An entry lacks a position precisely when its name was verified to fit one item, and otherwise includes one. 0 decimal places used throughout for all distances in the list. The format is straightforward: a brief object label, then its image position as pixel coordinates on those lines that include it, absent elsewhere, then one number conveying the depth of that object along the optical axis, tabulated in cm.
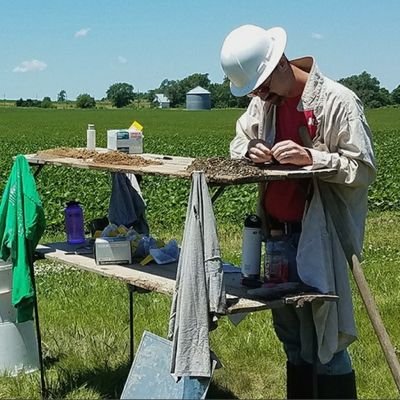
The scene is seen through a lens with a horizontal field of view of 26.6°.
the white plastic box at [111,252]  486
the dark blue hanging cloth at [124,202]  557
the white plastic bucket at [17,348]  566
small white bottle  549
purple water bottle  559
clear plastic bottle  409
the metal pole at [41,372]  528
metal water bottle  405
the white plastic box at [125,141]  517
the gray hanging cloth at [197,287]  366
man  383
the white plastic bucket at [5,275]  555
